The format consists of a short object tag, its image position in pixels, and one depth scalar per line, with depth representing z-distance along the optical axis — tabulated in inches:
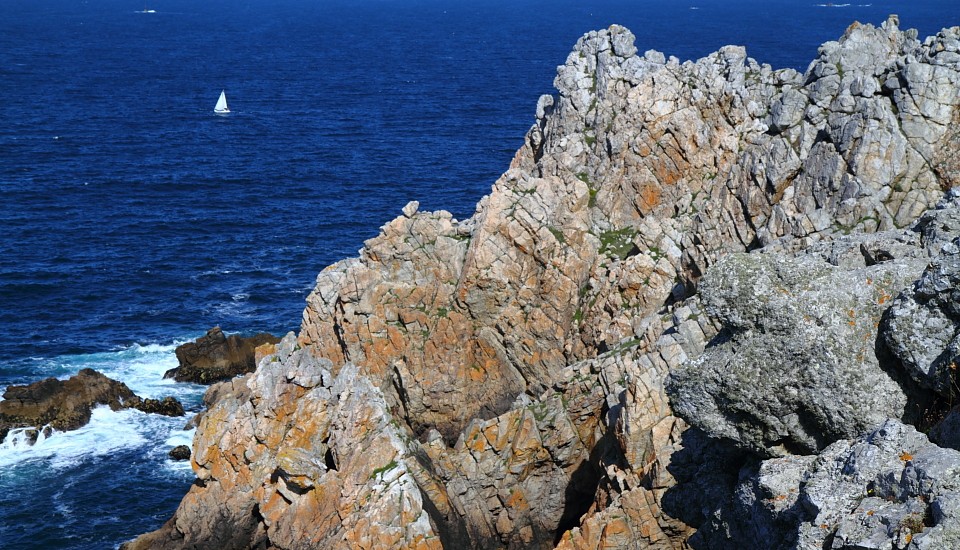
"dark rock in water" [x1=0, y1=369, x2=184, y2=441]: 2864.2
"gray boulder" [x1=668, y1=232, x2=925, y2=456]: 1008.2
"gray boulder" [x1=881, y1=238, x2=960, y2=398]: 942.4
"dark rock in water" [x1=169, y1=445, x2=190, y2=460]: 2723.9
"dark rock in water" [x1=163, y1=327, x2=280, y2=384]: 3186.5
